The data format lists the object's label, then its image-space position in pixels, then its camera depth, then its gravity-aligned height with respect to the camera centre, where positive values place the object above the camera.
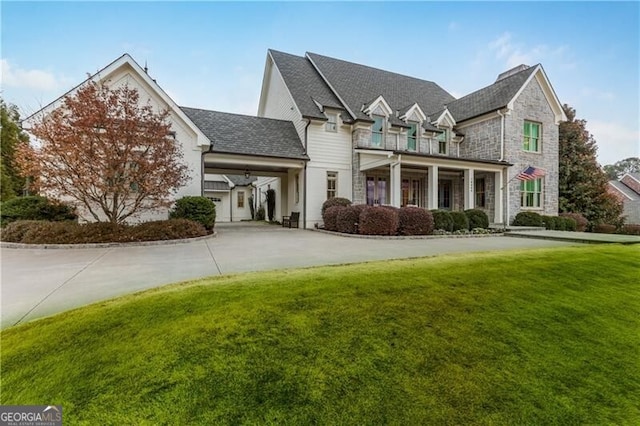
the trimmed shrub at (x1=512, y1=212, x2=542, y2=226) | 16.81 -0.37
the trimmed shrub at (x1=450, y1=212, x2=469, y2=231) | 13.91 -0.43
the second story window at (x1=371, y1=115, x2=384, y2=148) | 16.88 +4.74
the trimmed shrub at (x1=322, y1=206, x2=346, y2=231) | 13.87 -0.27
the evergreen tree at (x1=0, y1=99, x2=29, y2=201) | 20.67 +4.78
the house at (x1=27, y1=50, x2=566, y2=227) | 14.98 +4.29
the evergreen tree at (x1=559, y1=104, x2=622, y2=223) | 21.52 +2.31
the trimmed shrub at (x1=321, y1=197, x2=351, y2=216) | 15.23 +0.55
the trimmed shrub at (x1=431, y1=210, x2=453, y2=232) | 13.55 -0.39
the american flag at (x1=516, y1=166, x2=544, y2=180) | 16.13 +2.22
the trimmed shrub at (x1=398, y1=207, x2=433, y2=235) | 12.52 -0.41
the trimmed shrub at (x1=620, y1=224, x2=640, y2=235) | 20.03 -1.20
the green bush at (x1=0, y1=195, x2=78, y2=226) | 10.41 +0.09
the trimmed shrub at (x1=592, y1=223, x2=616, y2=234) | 20.00 -1.09
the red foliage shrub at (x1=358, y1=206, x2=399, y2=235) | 12.05 -0.36
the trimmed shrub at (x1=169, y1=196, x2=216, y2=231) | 11.84 +0.10
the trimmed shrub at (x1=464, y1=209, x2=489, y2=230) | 14.65 -0.33
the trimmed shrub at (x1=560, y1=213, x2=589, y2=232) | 18.72 -0.54
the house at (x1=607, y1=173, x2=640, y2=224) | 29.55 +1.95
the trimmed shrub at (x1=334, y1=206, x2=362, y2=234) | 12.84 -0.29
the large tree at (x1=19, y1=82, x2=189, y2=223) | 9.37 +2.00
